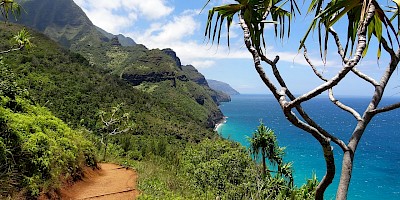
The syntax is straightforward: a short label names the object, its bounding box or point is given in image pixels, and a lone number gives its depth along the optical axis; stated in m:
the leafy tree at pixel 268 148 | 18.30
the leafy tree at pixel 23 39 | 7.24
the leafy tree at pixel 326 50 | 1.83
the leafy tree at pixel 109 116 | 43.43
